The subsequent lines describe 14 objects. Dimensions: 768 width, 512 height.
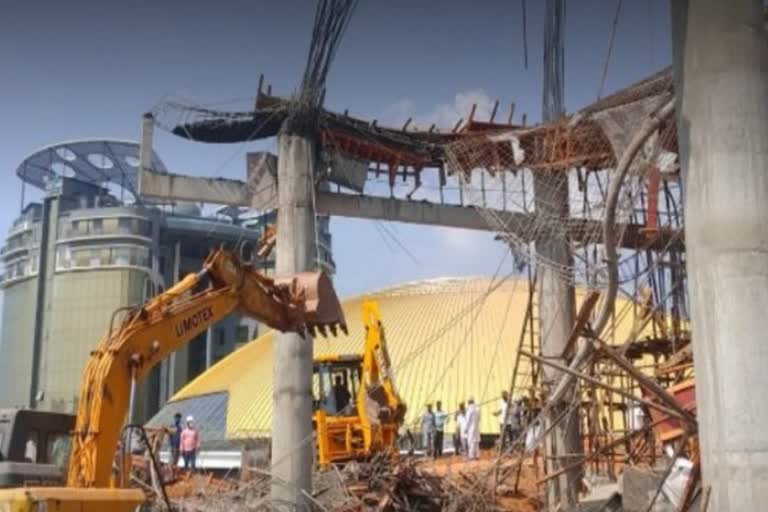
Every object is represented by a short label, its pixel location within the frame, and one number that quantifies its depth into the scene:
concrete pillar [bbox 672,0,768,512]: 9.32
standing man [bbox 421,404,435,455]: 29.33
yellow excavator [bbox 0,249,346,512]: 9.37
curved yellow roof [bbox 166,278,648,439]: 41.66
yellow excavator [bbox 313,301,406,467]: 21.52
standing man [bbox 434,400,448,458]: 29.62
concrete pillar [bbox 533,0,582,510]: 19.23
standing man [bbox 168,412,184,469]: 31.45
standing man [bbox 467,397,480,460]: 28.38
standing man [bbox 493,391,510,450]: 17.41
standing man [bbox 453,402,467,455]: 29.46
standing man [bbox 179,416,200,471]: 30.30
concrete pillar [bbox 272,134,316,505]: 19.50
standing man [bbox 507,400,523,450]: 24.43
